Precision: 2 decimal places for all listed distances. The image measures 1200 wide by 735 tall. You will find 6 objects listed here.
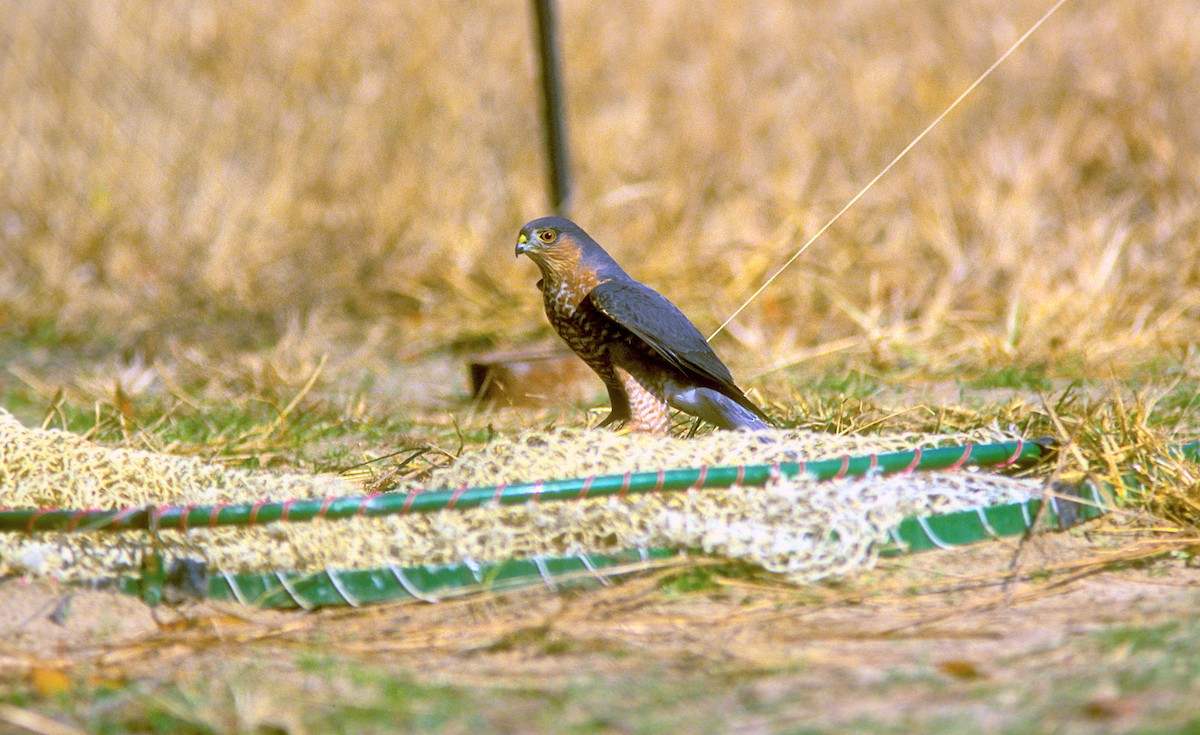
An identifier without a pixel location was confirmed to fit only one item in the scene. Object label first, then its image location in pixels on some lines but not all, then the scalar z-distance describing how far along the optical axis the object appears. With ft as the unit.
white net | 51.38
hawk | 52.01
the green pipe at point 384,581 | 51.40
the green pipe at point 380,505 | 51.34
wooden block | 53.25
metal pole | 54.08
